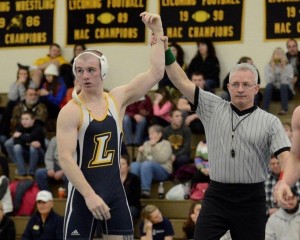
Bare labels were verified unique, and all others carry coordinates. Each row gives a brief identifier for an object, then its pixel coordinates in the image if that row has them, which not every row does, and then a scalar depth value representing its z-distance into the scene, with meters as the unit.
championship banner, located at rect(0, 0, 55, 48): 19.64
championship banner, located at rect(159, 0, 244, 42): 18.09
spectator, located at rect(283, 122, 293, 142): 13.88
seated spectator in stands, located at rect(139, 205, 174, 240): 13.41
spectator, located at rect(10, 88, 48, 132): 17.20
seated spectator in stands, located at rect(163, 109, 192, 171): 15.42
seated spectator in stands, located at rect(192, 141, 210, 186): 14.58
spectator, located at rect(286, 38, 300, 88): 16.56
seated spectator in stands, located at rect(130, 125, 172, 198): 15.05
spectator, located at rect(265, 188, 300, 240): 11.81
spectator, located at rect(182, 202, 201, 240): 13.22
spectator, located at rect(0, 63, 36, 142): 17.77
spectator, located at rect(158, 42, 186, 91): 17.41
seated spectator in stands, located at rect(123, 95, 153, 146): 16.38
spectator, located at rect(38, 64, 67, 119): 17.64
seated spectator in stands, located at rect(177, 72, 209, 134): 15.97
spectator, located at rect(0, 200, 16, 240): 14.32
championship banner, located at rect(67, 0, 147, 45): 18.88
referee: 8.09
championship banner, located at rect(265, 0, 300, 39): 17.59
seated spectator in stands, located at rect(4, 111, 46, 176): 16.42
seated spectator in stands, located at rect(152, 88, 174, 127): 16.27
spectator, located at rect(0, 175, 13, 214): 14.90
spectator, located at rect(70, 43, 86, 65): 18.36
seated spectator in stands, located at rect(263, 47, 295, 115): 16.23
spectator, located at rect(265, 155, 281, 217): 13.24
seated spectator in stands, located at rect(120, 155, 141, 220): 14.24
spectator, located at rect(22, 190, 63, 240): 13.88
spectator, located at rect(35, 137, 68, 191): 15.98
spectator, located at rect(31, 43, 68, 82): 18.05
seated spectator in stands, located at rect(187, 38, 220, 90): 17.28
